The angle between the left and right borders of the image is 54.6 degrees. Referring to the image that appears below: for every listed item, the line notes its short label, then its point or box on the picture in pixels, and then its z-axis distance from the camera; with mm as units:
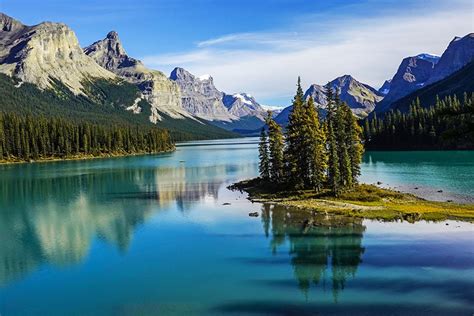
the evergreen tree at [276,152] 90750
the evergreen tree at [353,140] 86188
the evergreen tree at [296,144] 82750
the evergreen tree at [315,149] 79500
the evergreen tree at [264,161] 97250
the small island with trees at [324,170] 68750
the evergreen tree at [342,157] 80625
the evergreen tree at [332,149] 77000
